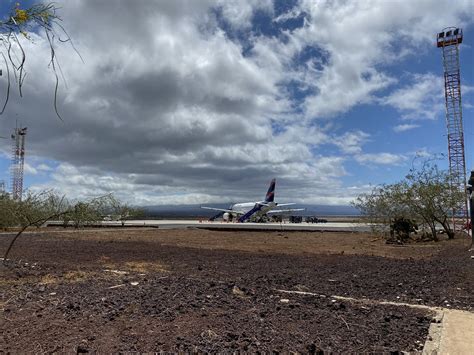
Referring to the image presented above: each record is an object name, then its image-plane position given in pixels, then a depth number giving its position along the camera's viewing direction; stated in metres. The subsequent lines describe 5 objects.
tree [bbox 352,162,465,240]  28.06
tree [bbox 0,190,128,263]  10.64
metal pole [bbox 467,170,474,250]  17.82
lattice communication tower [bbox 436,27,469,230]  46.19
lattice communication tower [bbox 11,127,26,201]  82.12
